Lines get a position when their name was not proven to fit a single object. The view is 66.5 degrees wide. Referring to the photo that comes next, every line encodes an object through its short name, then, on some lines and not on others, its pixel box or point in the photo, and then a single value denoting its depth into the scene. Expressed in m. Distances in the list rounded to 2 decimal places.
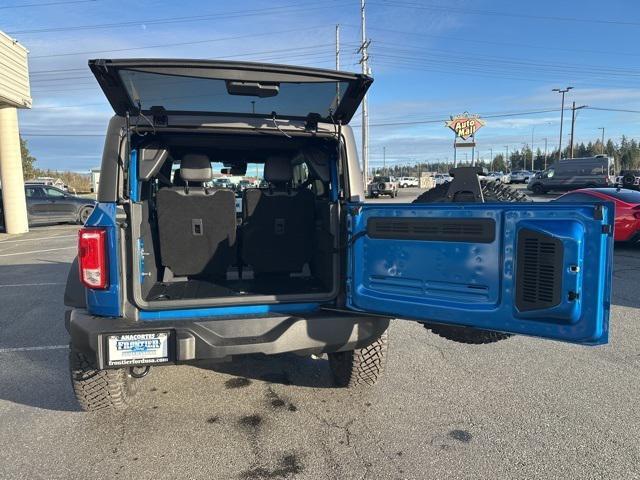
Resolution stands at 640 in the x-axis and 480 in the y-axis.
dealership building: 15.38
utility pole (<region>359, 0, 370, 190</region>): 42.78
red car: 9.84
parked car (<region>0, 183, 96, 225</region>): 18.59
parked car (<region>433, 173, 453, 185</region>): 66.14
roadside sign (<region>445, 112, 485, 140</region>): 23.88
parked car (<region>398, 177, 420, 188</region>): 64.56
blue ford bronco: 2.50
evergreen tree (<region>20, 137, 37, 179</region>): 50.70
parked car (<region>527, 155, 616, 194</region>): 29.48
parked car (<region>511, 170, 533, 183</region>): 64.11
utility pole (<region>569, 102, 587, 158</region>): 66.81
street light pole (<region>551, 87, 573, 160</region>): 64.61
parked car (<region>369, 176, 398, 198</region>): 39.44
